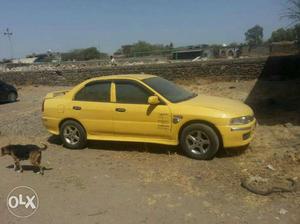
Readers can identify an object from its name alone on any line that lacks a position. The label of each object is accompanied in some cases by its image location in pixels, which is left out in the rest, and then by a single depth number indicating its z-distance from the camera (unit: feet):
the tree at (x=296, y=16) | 51.05
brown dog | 16.42
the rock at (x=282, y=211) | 11.71
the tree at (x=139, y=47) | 202.92
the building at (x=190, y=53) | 95.84
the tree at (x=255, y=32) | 250.87
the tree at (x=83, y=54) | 184.90
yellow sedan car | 16.72
